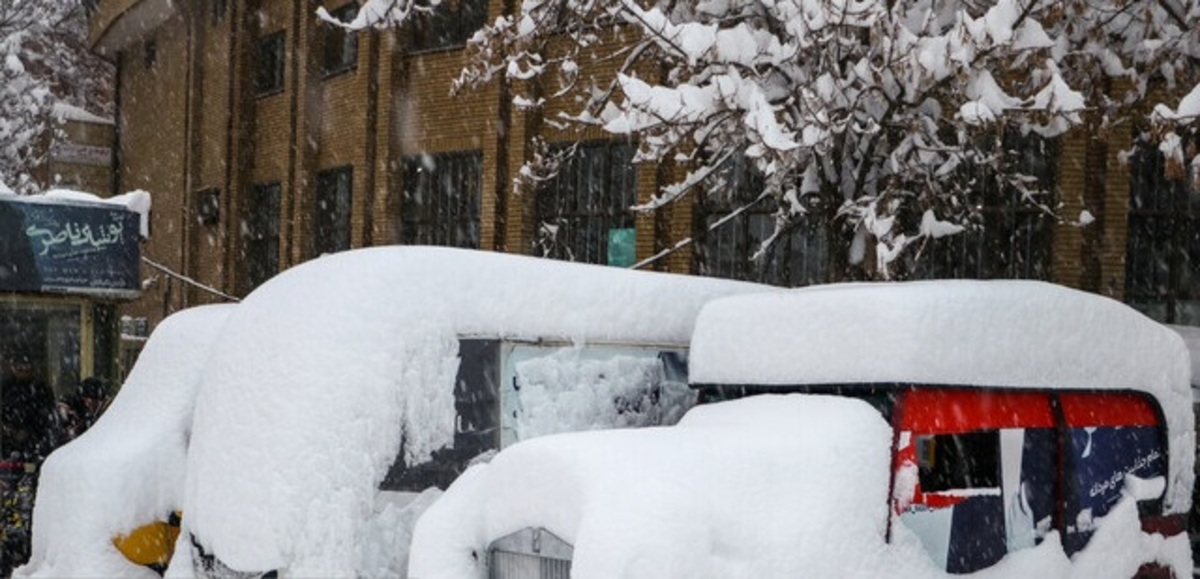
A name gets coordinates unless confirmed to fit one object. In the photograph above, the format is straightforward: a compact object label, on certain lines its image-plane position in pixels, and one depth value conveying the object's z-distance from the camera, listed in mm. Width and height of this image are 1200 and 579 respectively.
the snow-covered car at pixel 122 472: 6895
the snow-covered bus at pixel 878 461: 5012
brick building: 13539
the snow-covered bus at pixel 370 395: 5562
